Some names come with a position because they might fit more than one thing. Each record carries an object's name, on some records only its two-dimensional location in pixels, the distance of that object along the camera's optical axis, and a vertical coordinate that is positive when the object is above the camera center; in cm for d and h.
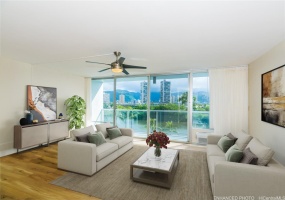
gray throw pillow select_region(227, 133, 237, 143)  306 -78
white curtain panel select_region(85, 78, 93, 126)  657 +0
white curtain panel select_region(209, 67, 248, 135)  426 +7
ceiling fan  290 +71
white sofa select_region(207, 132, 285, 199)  170 -96
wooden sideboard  377 -95
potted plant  535 -38
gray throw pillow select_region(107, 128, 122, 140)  396 -88
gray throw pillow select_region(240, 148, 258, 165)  200 -80
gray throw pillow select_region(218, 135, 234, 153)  299 -89
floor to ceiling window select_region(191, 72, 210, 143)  495 -10
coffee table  239 -115
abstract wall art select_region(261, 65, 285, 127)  249 +9
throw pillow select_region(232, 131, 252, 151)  268 -74
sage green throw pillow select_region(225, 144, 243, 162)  218 -83
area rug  221 -143
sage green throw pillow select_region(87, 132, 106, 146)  320 -85
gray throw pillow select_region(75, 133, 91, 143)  311 -80
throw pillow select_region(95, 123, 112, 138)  400 -76
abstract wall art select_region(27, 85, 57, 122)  436 -4
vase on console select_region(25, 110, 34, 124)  404 -44
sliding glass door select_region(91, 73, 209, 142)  502 -10
